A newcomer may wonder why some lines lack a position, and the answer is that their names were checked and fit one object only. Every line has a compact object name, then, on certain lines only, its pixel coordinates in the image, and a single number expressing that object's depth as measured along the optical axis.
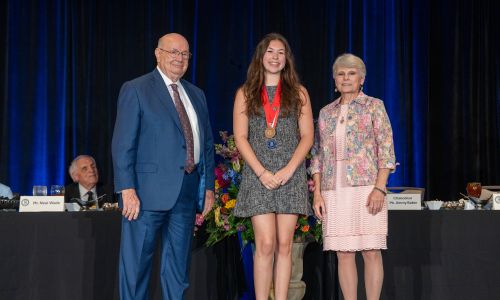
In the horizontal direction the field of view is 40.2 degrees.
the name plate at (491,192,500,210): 3.76
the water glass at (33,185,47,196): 3.63
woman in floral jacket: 3.21
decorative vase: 3.49
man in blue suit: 2.99
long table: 3.55
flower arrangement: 3.50
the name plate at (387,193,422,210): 3.71
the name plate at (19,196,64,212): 3.40
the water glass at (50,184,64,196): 3.60
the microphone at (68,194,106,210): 3.74
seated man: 5.43
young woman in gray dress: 3.02
